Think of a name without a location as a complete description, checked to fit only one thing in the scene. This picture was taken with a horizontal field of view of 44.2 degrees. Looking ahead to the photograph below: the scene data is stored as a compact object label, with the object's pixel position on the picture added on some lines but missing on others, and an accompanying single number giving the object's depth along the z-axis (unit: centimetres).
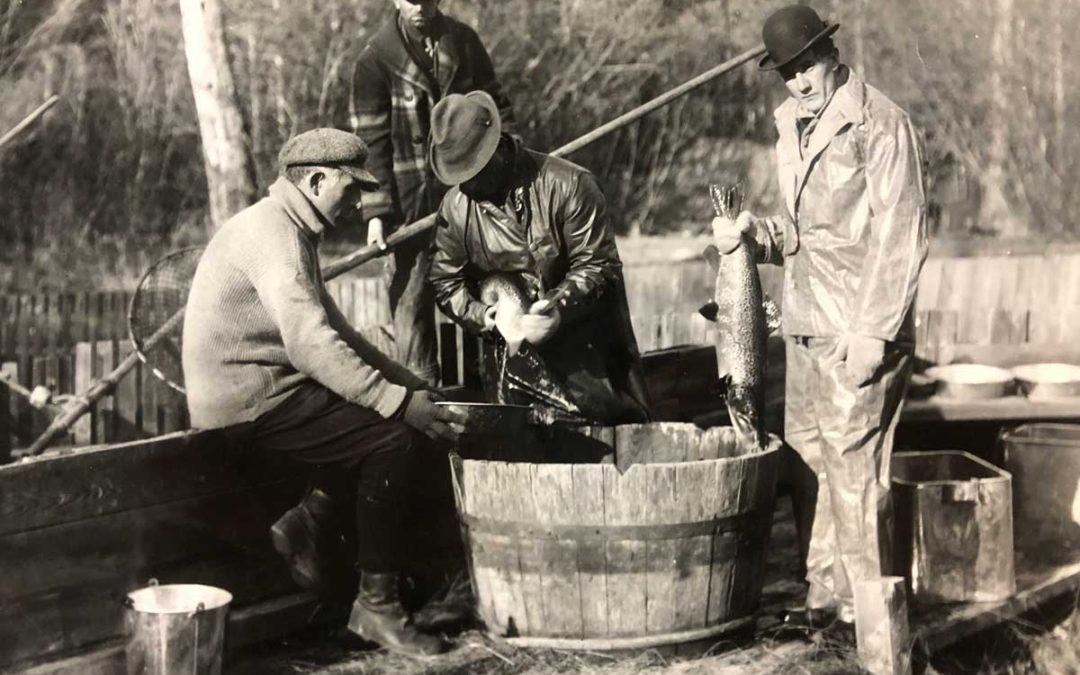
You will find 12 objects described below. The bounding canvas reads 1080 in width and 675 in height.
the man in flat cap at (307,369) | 494
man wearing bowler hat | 522
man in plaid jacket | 733
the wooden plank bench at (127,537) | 465
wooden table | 816
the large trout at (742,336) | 562
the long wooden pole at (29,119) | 855
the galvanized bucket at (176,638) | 441
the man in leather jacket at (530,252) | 560
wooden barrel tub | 492
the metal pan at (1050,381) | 837
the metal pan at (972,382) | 839
